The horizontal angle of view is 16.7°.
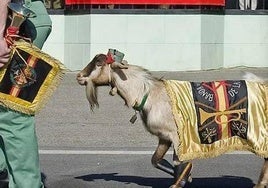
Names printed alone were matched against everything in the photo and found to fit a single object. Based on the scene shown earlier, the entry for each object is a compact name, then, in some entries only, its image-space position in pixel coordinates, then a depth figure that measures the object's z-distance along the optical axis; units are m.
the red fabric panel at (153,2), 19.06
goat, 7.04
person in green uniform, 6.35
